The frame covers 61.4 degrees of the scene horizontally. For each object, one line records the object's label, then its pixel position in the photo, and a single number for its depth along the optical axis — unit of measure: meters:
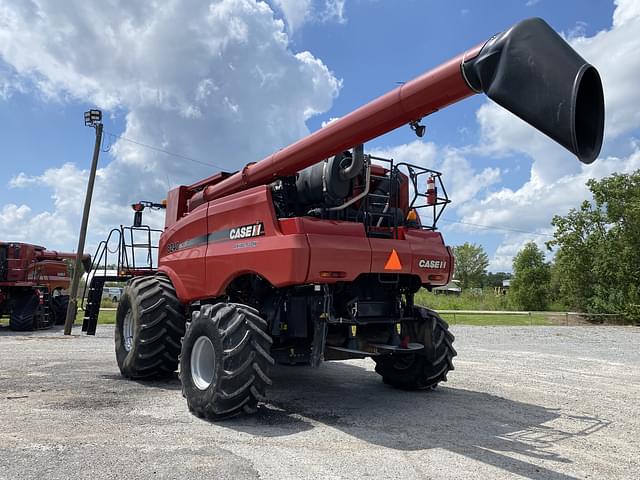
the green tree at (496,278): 79.44
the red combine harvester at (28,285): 17.62
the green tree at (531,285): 48.66
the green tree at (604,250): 32.47
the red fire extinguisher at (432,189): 6.89
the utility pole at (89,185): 17.73
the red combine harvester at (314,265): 4.55
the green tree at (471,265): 76.62
